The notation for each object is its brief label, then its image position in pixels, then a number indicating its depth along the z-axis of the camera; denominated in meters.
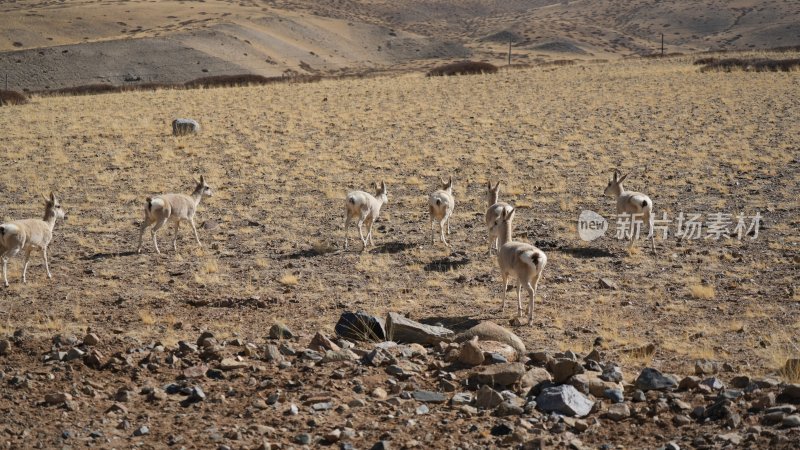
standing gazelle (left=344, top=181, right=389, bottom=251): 30.86
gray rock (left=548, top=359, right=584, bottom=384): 16.64
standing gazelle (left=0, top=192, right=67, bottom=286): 25.28
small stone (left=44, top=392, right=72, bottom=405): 15.70
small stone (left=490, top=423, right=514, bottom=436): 14.74
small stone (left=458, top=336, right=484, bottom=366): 17.84
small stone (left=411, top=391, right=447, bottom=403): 16.23
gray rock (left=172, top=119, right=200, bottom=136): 60.00
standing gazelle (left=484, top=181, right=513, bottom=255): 28.07
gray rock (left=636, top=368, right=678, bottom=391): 16.30
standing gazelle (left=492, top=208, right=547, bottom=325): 21.33
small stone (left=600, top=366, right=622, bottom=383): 16.91
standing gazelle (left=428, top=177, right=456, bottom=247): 30.75
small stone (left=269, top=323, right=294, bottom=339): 20.11
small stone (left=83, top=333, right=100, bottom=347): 18.69
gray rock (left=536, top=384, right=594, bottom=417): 15.32
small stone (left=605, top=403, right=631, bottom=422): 15.24
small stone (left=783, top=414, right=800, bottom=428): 14.07
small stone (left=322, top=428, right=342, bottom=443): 14.55
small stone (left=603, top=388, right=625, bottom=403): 15.98
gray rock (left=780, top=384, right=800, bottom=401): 15.28
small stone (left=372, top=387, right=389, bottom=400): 16.31
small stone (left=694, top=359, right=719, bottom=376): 17.44
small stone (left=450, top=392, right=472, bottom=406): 16.02
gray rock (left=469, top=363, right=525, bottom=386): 16.72
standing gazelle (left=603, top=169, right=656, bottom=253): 31.00
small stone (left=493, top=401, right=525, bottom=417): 15.44
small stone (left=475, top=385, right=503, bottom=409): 15.77
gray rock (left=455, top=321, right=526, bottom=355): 19.28
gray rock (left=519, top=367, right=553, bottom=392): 16.70
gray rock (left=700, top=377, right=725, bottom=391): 16.11
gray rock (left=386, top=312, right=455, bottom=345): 19.92
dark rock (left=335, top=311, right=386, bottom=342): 20.06
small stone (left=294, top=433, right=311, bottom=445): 14.49
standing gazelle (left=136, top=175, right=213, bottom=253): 30.20
